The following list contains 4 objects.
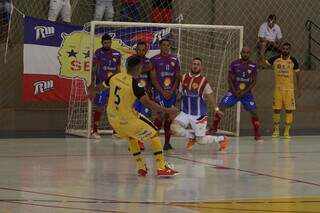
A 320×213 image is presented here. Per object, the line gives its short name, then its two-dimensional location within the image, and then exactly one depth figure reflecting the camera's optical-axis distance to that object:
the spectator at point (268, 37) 23.48
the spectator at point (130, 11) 21.89
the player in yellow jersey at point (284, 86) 19.36
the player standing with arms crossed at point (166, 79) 15.77
